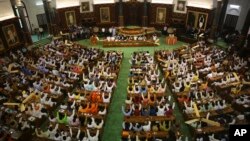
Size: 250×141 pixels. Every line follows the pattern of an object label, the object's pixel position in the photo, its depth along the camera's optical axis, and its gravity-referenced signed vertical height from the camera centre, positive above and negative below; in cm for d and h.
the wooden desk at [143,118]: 1233 -658
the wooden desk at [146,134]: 1124 -670
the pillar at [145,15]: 2635 -333
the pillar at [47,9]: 2378 -231
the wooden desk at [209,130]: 1139 -661
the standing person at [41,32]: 2486 -465
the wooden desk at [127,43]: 2367 -554
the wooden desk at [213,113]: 1248 -643
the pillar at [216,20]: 2158 -323
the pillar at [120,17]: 2650 -353
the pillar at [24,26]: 2162 -361
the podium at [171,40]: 2383 -532
